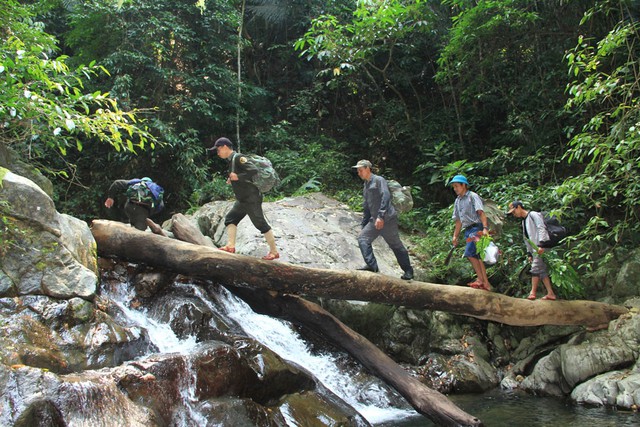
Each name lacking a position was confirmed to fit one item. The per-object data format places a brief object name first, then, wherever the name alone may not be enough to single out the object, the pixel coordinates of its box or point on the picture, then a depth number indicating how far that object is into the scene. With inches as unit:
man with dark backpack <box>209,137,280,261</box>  289.4
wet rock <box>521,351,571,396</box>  310.8
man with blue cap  301.1
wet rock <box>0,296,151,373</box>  207.5
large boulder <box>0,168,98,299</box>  235.8
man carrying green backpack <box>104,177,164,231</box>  335.0
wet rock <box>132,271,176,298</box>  301.2
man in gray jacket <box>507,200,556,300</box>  308.7
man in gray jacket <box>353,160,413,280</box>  297.7
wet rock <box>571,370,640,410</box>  266.9
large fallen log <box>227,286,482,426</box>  256.1
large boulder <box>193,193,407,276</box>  391.9
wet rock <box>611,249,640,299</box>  350.0
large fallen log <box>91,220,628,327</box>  277.0
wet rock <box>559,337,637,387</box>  297.9
